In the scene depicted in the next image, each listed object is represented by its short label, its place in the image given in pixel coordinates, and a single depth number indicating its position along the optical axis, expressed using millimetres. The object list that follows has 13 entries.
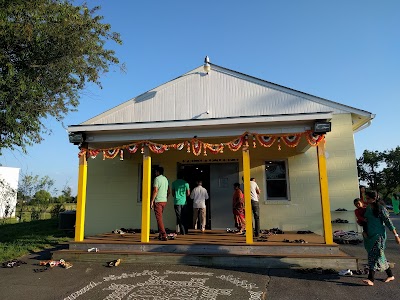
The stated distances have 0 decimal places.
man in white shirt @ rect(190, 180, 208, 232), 8906
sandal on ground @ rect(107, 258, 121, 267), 6566
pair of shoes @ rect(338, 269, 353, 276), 5637
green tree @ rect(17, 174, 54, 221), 21078
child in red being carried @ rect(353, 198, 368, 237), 5336
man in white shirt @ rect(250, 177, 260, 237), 7698
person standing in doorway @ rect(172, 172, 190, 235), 8219
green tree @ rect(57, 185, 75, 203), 25772
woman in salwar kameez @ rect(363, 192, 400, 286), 5070
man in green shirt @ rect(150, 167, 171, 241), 7367
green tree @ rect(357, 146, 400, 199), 39688
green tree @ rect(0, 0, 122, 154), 9547
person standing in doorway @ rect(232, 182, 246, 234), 8617
